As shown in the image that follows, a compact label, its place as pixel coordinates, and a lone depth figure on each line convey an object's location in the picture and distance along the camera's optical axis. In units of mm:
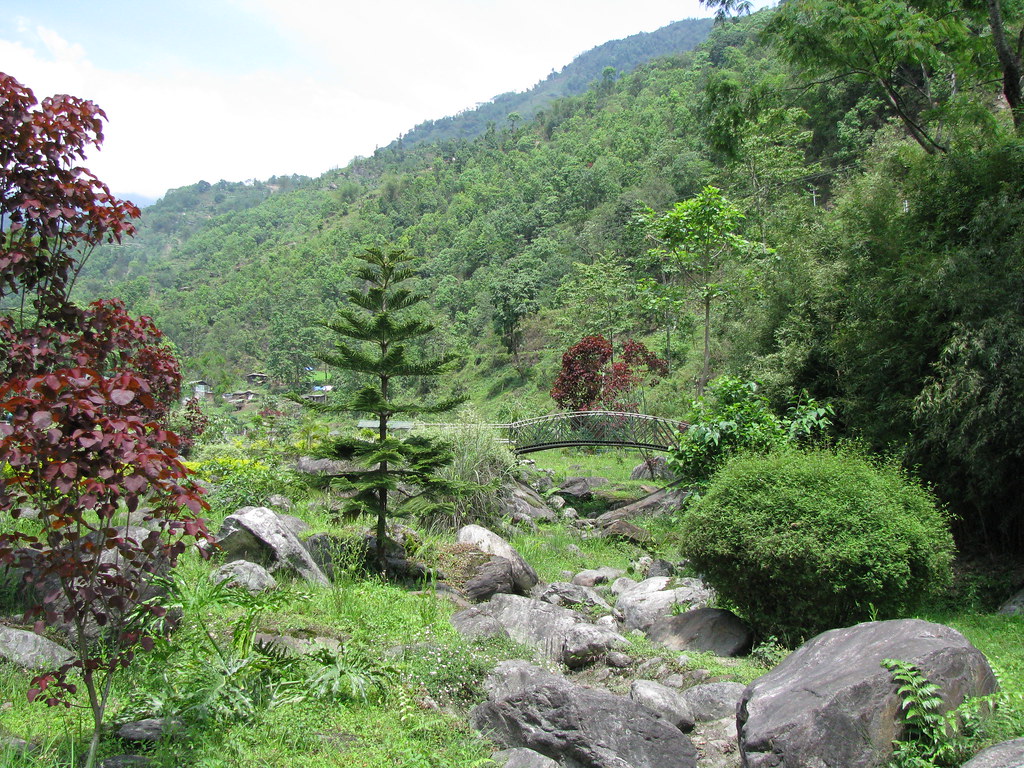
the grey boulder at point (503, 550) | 8023
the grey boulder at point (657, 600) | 7027
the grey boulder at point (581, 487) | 14984
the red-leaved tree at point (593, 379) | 19266
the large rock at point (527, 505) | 12102
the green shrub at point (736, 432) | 8047
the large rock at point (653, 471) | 16062
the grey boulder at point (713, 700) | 4441
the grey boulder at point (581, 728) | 3688
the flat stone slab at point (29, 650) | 3828
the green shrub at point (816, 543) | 5227
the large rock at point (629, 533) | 11312
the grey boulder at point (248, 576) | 5367
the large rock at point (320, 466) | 12120
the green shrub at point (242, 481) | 8547
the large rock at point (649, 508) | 12734
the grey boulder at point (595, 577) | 8945
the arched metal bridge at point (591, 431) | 14492
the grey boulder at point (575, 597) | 7465
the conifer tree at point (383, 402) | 7047
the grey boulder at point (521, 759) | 3477
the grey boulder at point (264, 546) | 6125
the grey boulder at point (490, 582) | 7270
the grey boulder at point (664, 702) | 4262
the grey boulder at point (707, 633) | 5781
